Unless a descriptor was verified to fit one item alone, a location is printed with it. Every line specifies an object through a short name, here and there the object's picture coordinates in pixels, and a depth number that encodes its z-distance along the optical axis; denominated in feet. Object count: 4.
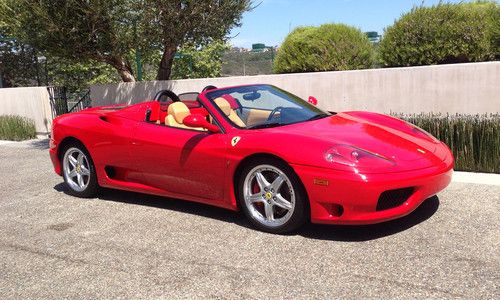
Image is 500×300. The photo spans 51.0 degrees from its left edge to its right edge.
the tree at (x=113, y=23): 32.35
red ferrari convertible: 13.19
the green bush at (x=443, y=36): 30.09
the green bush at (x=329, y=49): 35.09
